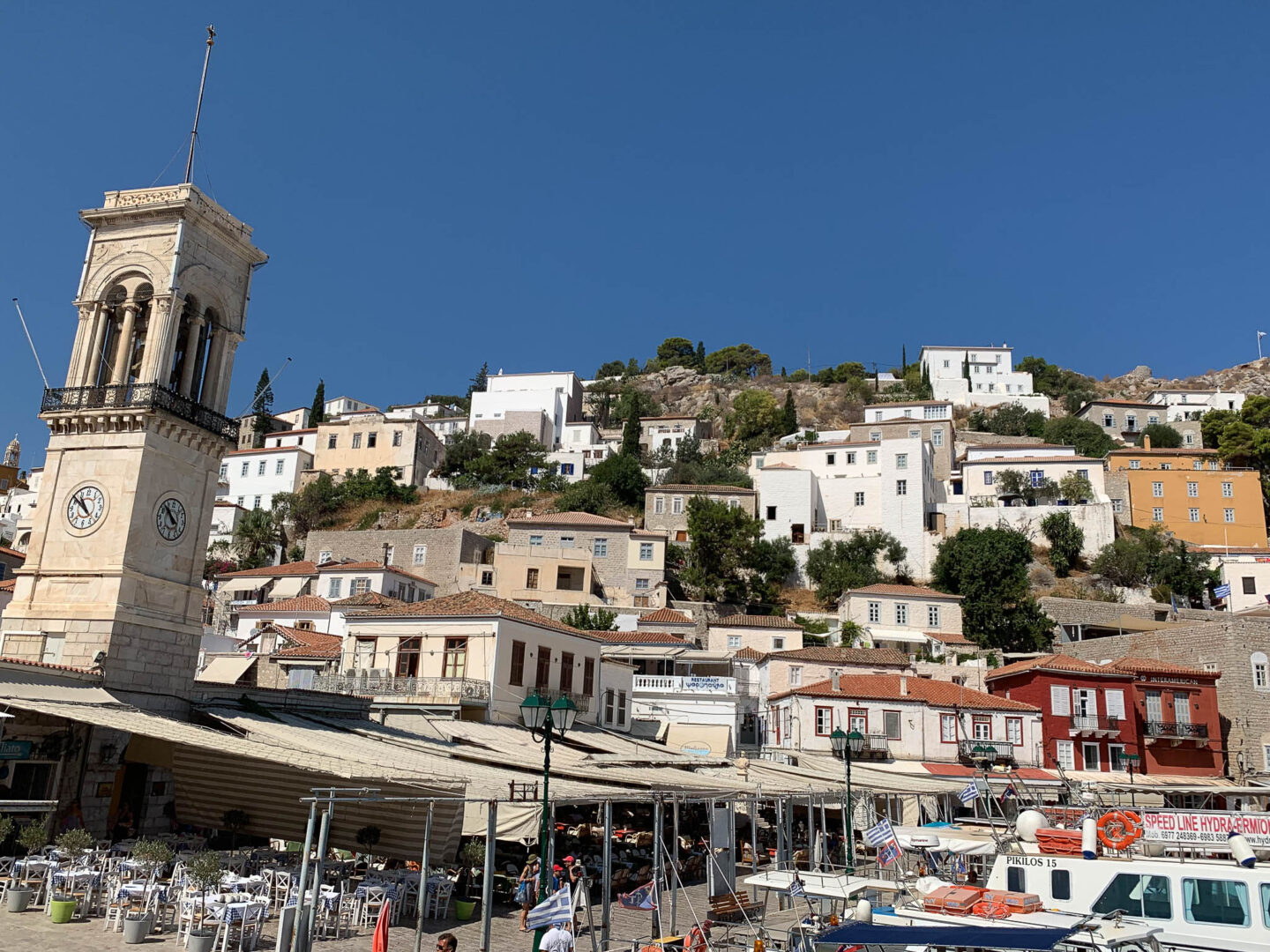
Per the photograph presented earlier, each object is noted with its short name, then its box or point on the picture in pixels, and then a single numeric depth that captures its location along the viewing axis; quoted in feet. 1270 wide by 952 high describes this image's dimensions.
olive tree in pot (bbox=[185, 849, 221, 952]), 41.94
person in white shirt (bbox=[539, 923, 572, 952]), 37.04
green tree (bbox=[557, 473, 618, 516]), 223.71
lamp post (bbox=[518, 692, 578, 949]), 42.98
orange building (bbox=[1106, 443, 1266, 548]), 217.36
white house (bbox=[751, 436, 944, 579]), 213.46
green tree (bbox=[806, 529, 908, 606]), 197.06
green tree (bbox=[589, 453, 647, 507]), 234.79
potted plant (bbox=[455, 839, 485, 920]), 60.23
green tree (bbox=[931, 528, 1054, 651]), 171.73
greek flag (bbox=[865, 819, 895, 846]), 60.75
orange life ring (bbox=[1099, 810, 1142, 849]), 47.80
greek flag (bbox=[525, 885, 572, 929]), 37.96
